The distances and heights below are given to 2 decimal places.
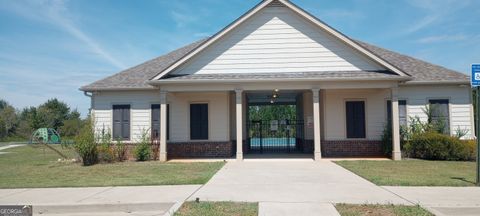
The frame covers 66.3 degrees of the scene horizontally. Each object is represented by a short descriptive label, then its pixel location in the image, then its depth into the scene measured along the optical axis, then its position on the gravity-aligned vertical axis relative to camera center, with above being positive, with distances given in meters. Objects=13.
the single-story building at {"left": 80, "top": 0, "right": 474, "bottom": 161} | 15.59 +1.65
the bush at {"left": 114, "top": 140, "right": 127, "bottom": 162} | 16.98 -1.11
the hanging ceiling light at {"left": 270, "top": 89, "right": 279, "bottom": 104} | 19.06 +1.68
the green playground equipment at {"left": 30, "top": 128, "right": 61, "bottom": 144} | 23.19 -0.52
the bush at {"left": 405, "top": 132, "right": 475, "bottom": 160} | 15.37 -0.98
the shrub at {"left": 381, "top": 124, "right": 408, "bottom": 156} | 16.21 -0.60
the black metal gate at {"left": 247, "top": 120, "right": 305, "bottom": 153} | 20.80 -0.45
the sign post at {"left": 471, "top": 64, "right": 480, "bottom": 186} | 9.24 +1.11
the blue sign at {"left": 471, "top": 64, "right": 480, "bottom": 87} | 9.31 +1.21
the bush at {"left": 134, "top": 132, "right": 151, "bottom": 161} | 16.72 -1.10
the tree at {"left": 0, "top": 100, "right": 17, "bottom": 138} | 52.25 +1.17
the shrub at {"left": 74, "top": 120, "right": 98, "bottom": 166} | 15.19 -0.73
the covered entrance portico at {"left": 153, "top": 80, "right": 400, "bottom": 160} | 15.53 +0.67
